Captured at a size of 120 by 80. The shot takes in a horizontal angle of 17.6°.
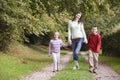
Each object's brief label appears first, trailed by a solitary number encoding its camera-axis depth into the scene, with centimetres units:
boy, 1622
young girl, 1739
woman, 1622
